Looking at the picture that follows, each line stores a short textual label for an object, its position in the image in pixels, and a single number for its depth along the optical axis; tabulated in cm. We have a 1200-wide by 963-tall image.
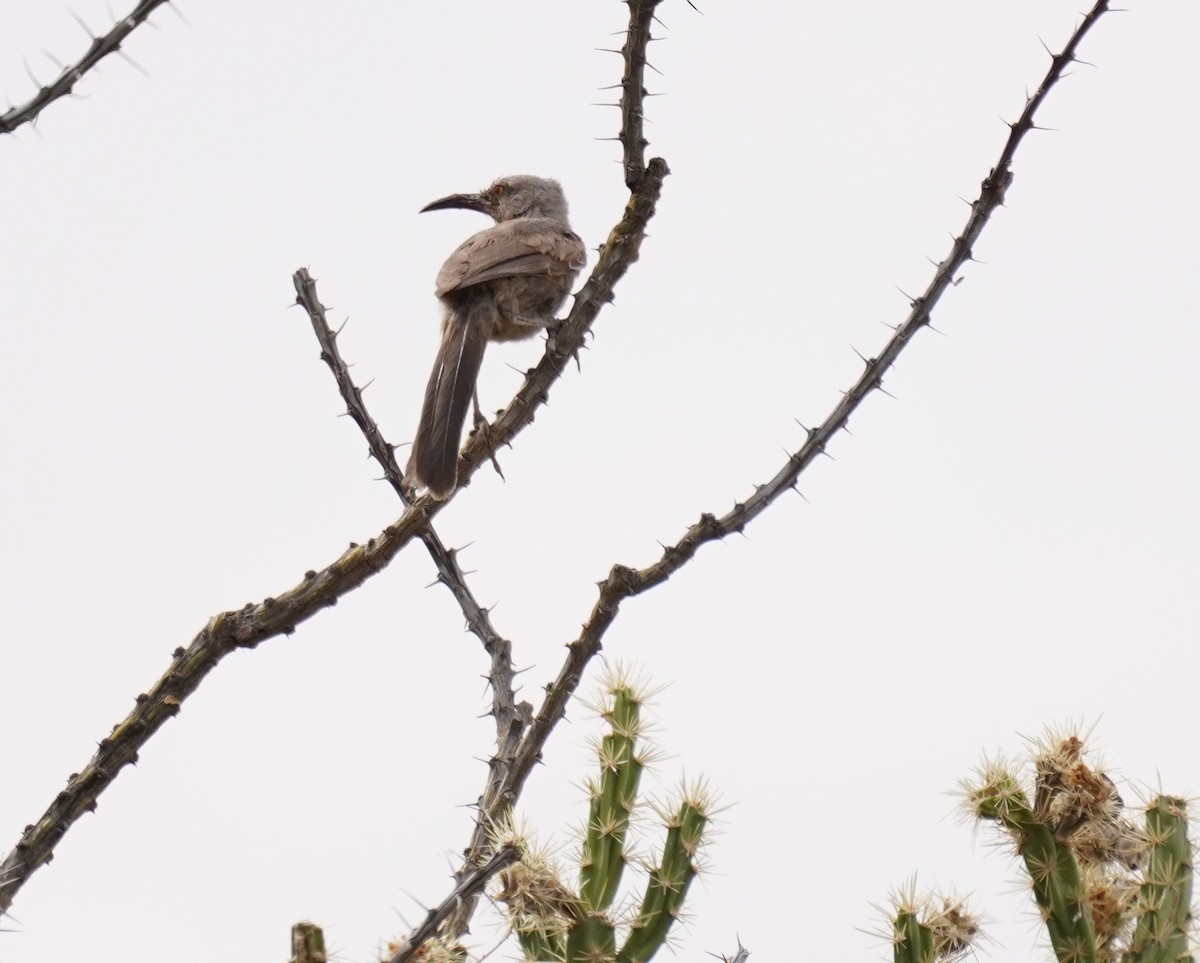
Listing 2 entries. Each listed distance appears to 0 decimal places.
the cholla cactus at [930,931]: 710
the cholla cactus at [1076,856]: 736
